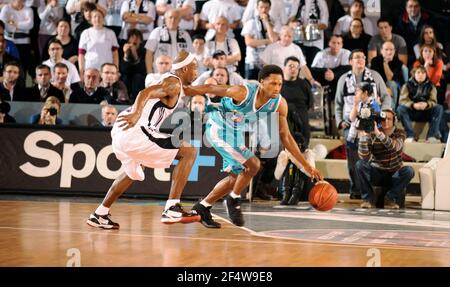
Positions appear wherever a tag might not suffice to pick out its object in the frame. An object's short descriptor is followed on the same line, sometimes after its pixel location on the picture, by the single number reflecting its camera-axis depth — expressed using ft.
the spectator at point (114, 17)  52.47
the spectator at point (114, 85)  47.67
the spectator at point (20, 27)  51.90
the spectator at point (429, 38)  50.55
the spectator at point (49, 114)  45.78
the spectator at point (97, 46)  50.03
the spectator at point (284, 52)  48.55
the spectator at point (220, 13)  50.80
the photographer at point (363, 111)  43.60
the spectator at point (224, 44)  48.88
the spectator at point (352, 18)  51.52
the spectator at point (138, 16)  51.47
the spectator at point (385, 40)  51.08
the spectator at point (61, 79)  48.37
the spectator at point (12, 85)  48.01
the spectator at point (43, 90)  47.88
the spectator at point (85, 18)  51.11
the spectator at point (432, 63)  49.84
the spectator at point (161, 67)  46.83
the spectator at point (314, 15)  51.03
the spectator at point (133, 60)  50.24
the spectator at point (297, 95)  45.73
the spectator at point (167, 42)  49.85
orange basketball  31.45
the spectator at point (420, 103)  48.24
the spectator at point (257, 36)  49.57
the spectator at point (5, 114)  46.65
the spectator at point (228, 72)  46.60
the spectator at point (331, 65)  50.11
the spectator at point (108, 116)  45.60
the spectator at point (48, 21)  52.34
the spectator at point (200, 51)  48.83
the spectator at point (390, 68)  49.88
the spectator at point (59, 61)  49.34
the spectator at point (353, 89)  46.80
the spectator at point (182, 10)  50.85
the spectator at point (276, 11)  50.44
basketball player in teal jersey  31.01
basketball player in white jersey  30.42
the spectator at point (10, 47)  50.62
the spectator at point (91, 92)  47.88
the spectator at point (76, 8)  52.34
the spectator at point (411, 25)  52.60
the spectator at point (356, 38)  51.12
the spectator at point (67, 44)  50.98
